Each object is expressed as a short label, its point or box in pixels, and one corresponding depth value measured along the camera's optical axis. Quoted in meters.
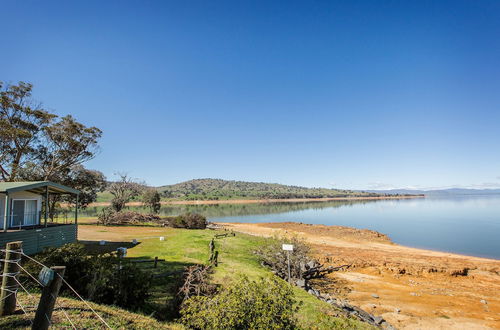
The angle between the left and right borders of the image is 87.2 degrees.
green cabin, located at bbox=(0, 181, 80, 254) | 14.13
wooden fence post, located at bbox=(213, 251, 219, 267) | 13.52
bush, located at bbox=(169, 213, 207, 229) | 32.22
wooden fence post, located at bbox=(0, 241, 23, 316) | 5.23
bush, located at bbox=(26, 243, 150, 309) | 7.77
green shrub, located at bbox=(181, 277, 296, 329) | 5.30
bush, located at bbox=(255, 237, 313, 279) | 14.25
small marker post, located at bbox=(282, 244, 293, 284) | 11.82
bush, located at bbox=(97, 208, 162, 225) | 33.14
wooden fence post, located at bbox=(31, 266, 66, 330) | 4.31
